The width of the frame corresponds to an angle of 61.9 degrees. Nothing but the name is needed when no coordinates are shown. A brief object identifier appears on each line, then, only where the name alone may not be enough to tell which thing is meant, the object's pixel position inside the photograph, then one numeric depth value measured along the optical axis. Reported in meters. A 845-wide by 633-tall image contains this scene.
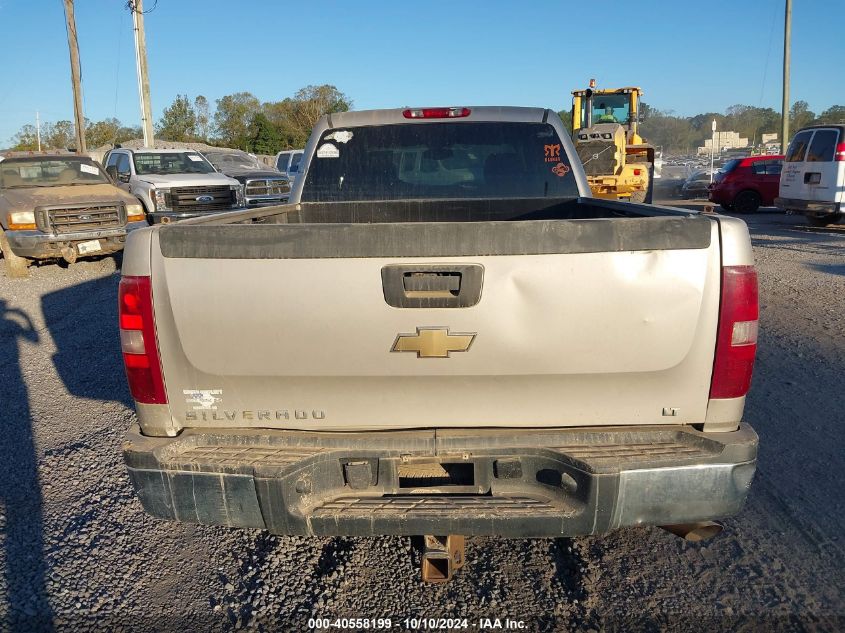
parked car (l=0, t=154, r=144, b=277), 11.84
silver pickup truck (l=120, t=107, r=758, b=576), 2.51
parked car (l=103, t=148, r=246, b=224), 14.52
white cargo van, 15.48
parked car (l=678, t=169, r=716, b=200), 28.59
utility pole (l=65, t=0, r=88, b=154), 26.21
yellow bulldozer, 16.56
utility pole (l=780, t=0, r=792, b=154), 28.80
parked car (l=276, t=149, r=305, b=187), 23.39
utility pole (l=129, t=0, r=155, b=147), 25.94
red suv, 22.11
